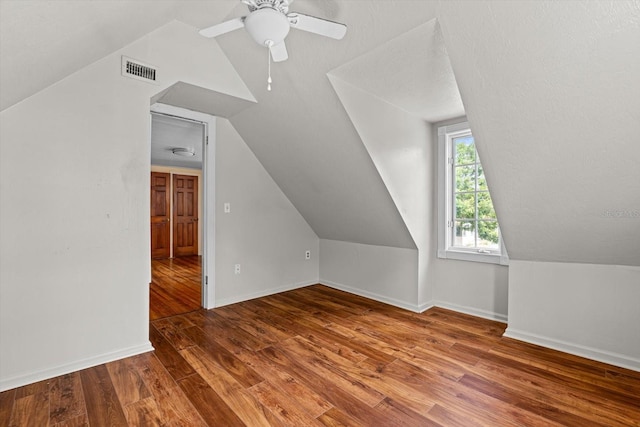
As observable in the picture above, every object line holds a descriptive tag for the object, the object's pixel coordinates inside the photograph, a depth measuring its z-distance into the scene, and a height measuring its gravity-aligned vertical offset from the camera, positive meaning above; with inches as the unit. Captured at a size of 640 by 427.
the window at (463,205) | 128.6 +1.8
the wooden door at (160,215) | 271.4 -7.3
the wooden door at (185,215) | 287.4 -7.6
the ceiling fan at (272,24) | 54.2 +35.0
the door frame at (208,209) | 135.6 -0.8
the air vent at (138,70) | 93.7 +43.3
